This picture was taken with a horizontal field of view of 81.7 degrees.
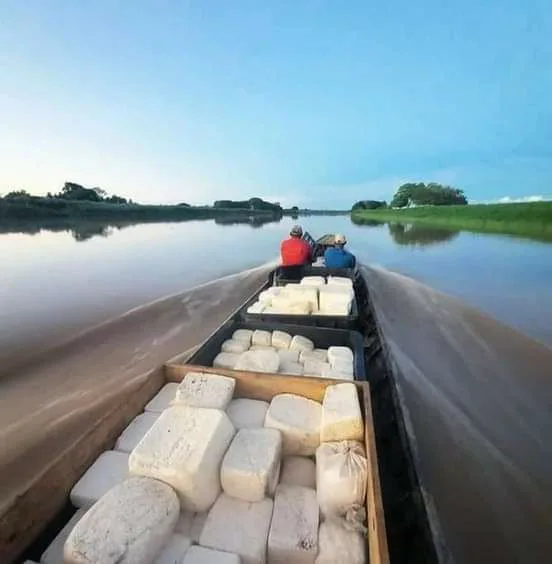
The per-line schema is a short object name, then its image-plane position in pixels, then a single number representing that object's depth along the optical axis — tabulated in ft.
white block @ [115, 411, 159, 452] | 6.44
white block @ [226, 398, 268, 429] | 6.75
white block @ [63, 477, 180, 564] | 4.01
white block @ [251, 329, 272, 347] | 11.34
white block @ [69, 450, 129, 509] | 5.39
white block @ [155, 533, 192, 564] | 4.49
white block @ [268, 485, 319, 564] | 4.64
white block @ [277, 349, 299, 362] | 10.25
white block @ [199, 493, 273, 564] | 4.68
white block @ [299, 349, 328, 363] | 10.08
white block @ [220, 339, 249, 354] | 10.98
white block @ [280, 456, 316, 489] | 5.86
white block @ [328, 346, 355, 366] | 9.59
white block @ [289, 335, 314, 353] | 10.92
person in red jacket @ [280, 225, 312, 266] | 23.39
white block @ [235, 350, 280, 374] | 8.69
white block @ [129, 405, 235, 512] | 5.01
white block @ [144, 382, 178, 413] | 7.42
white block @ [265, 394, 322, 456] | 6.30
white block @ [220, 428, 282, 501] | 5.27
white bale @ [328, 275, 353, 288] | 15.27
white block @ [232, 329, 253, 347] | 11.61
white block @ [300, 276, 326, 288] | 15.28
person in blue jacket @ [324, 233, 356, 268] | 24.18
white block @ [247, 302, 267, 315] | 14.02
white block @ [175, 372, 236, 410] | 6.67
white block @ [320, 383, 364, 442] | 5.98
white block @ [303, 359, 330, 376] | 9.14
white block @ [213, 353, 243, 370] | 10.01
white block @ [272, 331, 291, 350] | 11.14
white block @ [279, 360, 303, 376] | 9.37
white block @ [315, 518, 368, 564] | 4.54
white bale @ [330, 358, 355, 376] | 8.89
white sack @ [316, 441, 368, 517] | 5.17
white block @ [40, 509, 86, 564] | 4.66
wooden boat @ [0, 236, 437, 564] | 4.65
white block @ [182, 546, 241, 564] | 4.45
